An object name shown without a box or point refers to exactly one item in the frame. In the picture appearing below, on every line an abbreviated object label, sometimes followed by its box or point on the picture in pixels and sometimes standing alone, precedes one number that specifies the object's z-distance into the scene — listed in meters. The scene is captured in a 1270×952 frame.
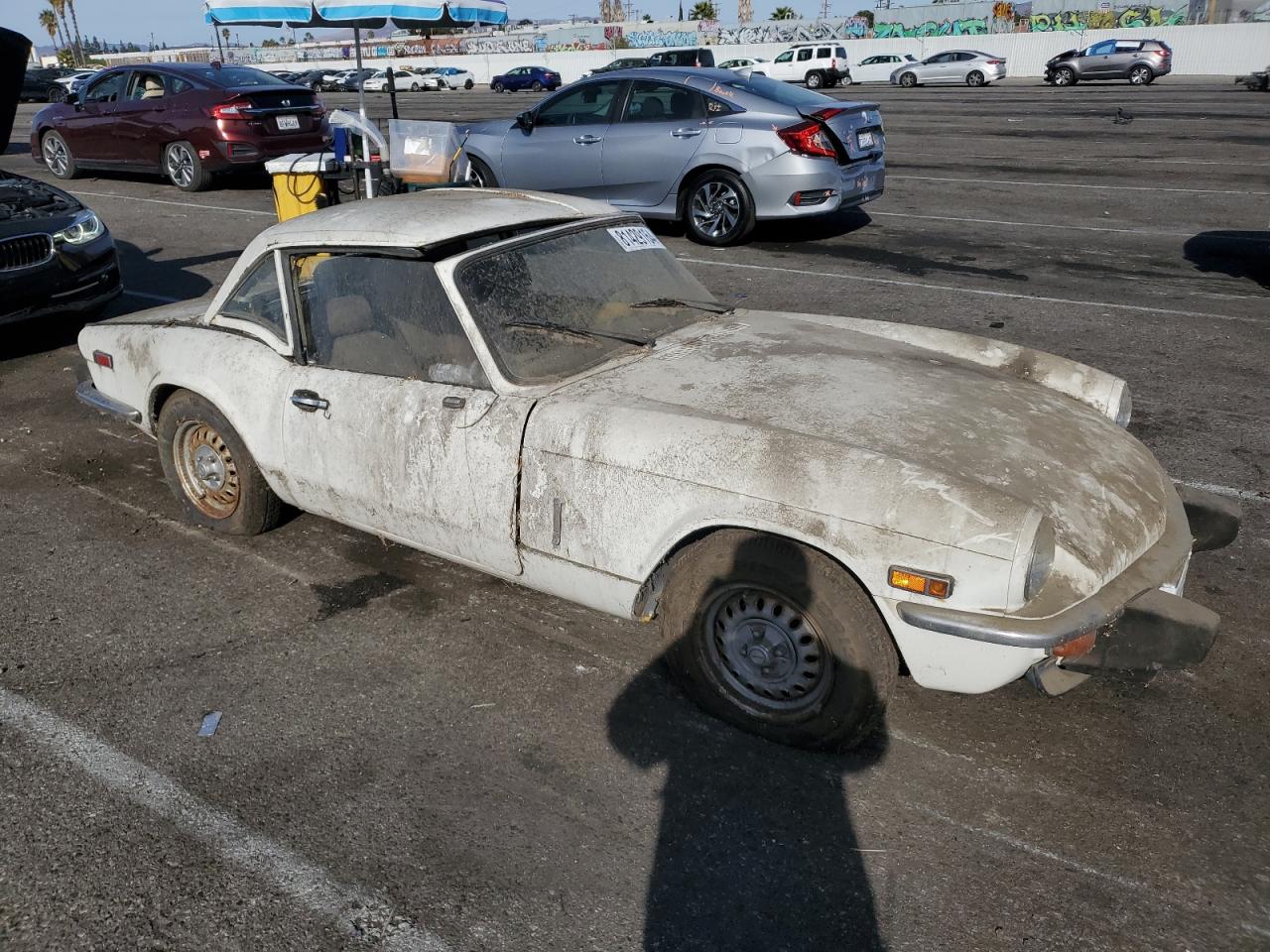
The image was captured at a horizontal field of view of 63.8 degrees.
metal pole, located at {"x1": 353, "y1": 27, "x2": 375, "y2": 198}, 7.96
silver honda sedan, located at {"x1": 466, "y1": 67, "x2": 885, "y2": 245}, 10.07
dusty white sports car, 2.93
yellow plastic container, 8.66
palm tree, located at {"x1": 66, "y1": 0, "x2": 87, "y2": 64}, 87.18
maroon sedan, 13.88
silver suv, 36.62
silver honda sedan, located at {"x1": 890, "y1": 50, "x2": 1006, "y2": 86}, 40.00
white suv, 40.97
